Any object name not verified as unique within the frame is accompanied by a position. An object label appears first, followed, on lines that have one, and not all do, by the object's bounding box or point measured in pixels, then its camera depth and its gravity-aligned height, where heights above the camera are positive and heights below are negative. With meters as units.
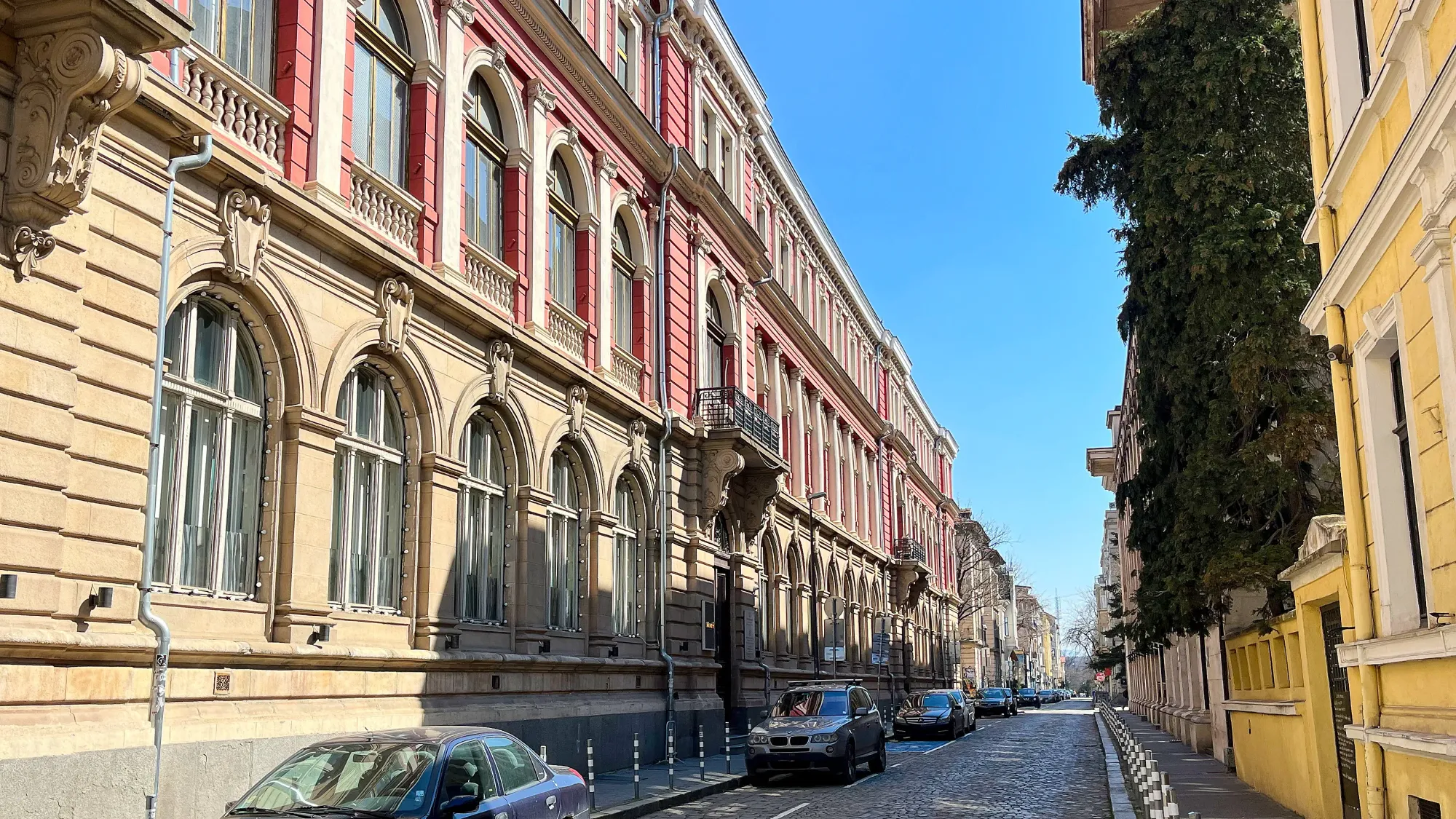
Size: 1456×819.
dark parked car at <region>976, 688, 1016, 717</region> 60.41 -3.11
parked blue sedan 8.32 -0.94
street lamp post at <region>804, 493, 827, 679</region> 39.75 +1.65
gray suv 21.42 -1.63
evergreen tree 19.23 +5.53
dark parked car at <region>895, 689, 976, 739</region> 36.50 -2.24
